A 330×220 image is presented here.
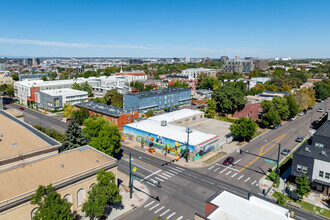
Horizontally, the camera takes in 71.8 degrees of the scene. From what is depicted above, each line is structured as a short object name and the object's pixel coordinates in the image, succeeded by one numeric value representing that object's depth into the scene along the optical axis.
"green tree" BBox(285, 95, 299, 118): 74.44
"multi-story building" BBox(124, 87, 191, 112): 85.62
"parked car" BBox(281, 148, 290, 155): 48.77
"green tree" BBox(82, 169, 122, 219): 24.73
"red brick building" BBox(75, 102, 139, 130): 64.56
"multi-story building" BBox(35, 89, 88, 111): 87.81
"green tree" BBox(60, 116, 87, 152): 41.66
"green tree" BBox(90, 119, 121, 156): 39.38
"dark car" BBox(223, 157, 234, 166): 43.41
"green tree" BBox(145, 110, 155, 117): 74.06
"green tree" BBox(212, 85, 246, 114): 76.56
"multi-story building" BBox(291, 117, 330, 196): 33.66
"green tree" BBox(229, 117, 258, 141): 52.75
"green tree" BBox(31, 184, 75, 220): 21.21
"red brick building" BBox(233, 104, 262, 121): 73.88
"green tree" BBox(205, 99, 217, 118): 77.94
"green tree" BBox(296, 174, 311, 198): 32.03
